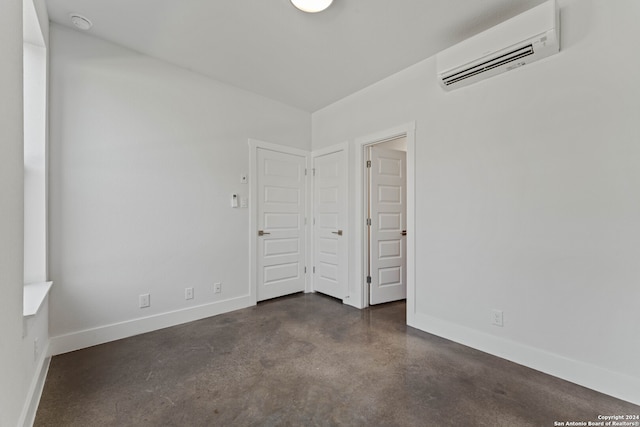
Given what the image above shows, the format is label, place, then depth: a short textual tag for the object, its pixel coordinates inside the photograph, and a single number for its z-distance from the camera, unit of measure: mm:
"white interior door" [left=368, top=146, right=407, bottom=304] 3533
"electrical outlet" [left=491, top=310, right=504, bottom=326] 2279
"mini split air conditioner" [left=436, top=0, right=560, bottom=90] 1922
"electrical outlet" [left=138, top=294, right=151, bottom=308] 2715
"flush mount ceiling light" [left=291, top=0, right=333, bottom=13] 1971
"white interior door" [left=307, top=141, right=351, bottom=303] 3617
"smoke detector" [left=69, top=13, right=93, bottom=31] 2225
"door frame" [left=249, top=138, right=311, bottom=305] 3518
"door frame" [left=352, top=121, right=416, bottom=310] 3354
